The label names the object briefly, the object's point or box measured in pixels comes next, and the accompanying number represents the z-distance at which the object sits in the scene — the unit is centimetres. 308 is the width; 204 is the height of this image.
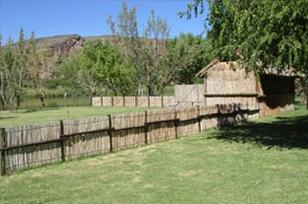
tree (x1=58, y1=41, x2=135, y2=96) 7738
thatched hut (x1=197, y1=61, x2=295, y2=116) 3534
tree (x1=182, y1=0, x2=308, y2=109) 1788
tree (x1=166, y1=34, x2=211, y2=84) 7819
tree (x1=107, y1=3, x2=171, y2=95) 7494
